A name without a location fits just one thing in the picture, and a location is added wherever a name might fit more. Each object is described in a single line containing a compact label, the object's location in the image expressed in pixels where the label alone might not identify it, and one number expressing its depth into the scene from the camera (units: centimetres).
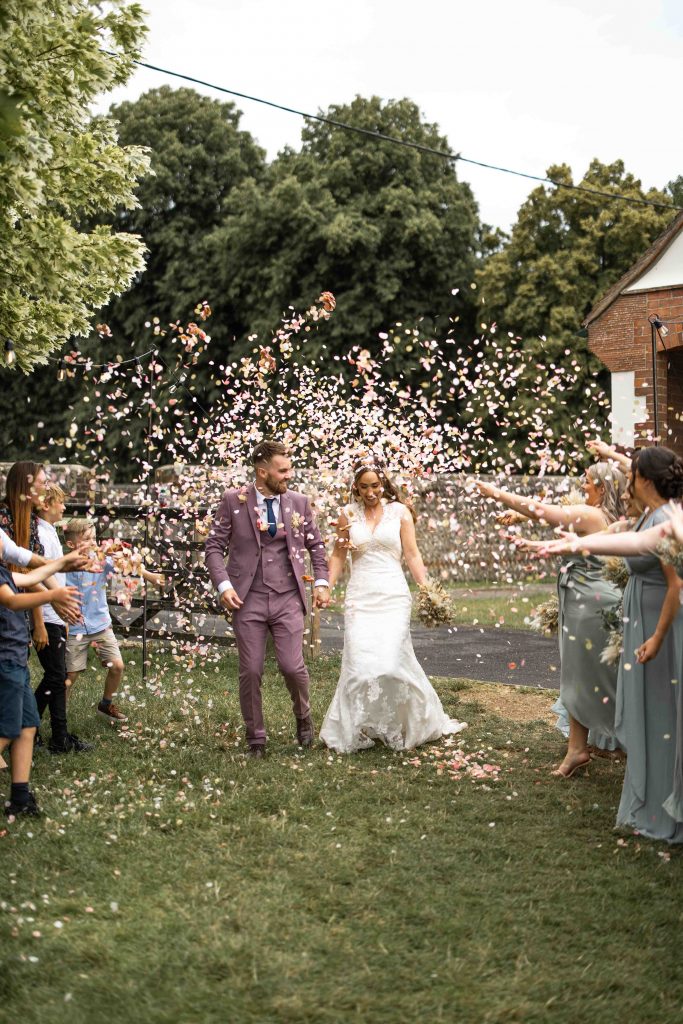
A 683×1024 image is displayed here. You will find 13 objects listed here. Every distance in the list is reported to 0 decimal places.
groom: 784
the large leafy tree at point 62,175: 1144
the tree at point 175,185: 3134
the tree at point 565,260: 2830
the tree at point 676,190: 3607
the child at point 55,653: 795
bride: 804
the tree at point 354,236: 2764
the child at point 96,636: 876
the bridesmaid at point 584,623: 718
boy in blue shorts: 616
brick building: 1620
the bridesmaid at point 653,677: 582
